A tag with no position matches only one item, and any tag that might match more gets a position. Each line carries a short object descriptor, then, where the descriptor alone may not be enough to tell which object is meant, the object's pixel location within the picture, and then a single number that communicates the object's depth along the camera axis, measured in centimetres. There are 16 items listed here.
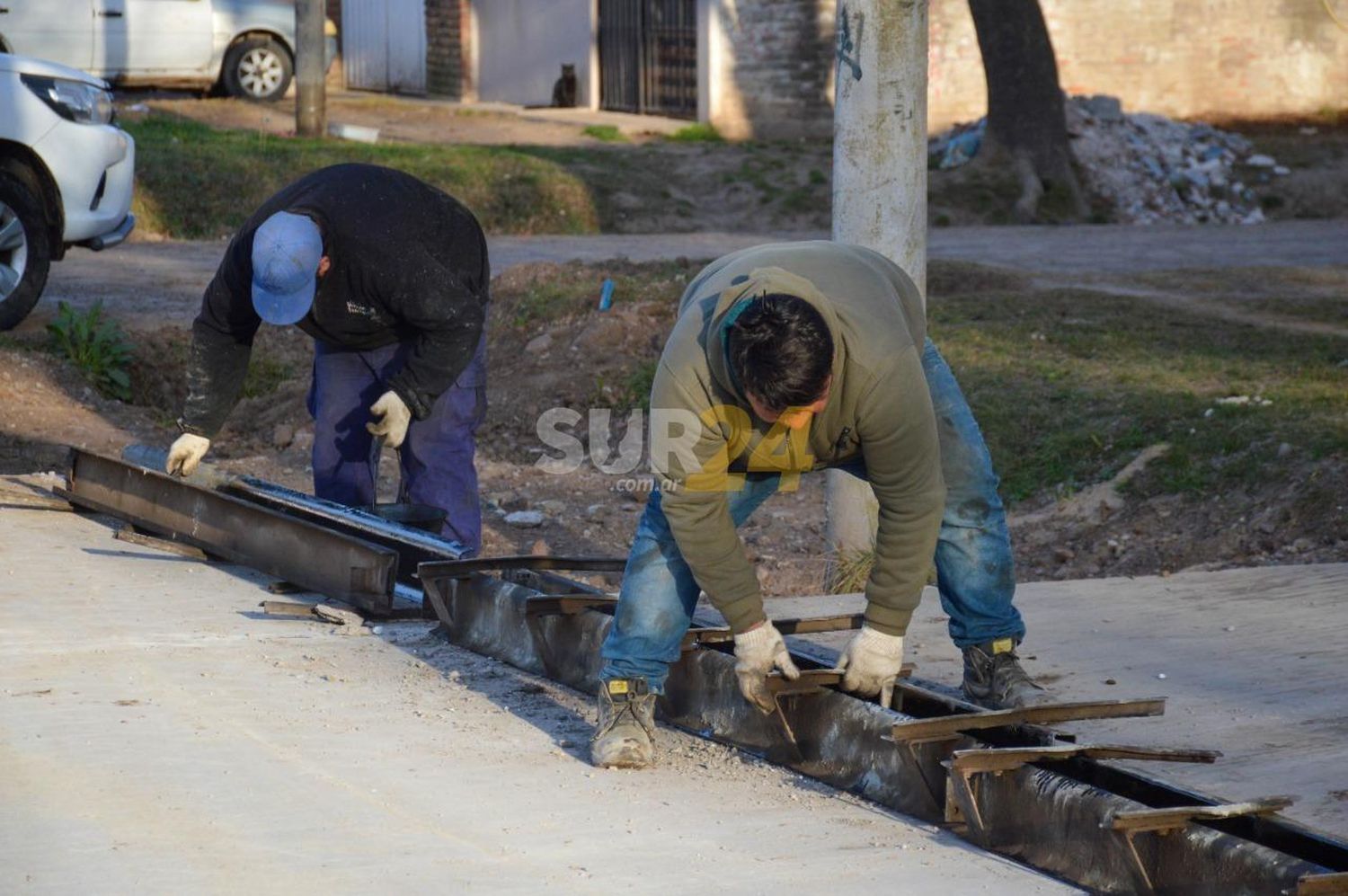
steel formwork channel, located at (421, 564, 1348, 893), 699
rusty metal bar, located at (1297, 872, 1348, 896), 639
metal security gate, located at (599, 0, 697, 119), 4609
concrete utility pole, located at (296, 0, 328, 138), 3525
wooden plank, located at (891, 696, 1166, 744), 814
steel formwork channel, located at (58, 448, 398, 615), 1173
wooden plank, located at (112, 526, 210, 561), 1342
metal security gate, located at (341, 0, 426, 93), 5469
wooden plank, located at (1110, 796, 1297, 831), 705
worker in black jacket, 1174
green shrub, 2100
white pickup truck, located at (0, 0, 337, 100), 3744
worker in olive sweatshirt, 745
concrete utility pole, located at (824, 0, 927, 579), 1252
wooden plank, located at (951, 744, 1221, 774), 779
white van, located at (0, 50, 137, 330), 1997
